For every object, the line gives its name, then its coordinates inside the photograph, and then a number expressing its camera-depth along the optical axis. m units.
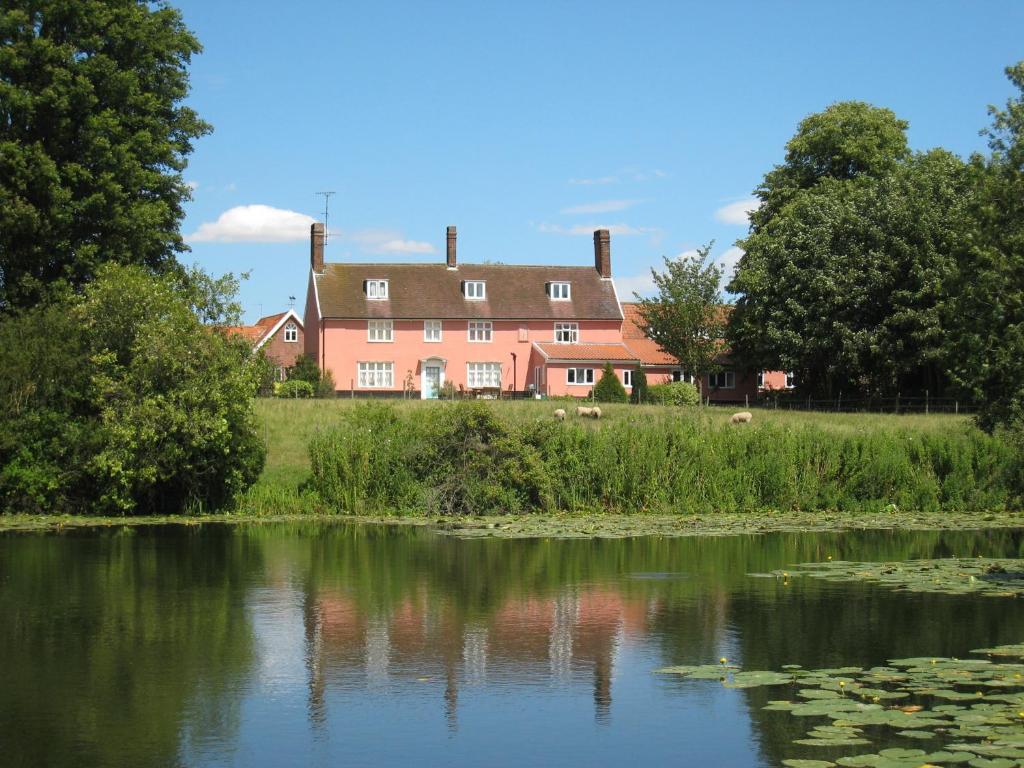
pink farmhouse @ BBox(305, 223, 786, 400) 71.12
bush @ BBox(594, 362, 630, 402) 60.47
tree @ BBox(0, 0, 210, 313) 39.12
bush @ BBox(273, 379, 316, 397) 58.80
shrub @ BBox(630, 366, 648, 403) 63.53
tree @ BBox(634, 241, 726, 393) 67.19
